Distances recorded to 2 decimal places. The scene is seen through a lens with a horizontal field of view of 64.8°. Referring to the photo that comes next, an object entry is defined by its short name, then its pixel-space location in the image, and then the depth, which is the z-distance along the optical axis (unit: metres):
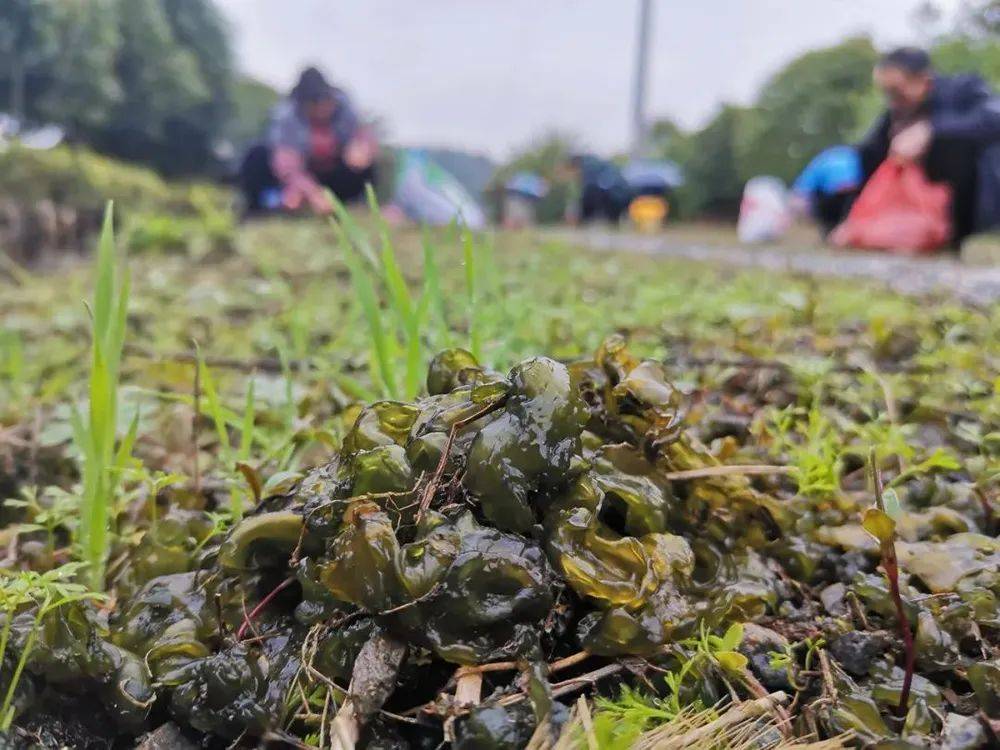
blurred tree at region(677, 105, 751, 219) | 15.68
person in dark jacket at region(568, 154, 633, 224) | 15.63
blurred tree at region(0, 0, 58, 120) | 16.91
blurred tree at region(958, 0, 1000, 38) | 11.45
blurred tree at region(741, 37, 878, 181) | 14.29
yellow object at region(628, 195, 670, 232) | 14.47
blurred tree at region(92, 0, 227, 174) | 24.42
